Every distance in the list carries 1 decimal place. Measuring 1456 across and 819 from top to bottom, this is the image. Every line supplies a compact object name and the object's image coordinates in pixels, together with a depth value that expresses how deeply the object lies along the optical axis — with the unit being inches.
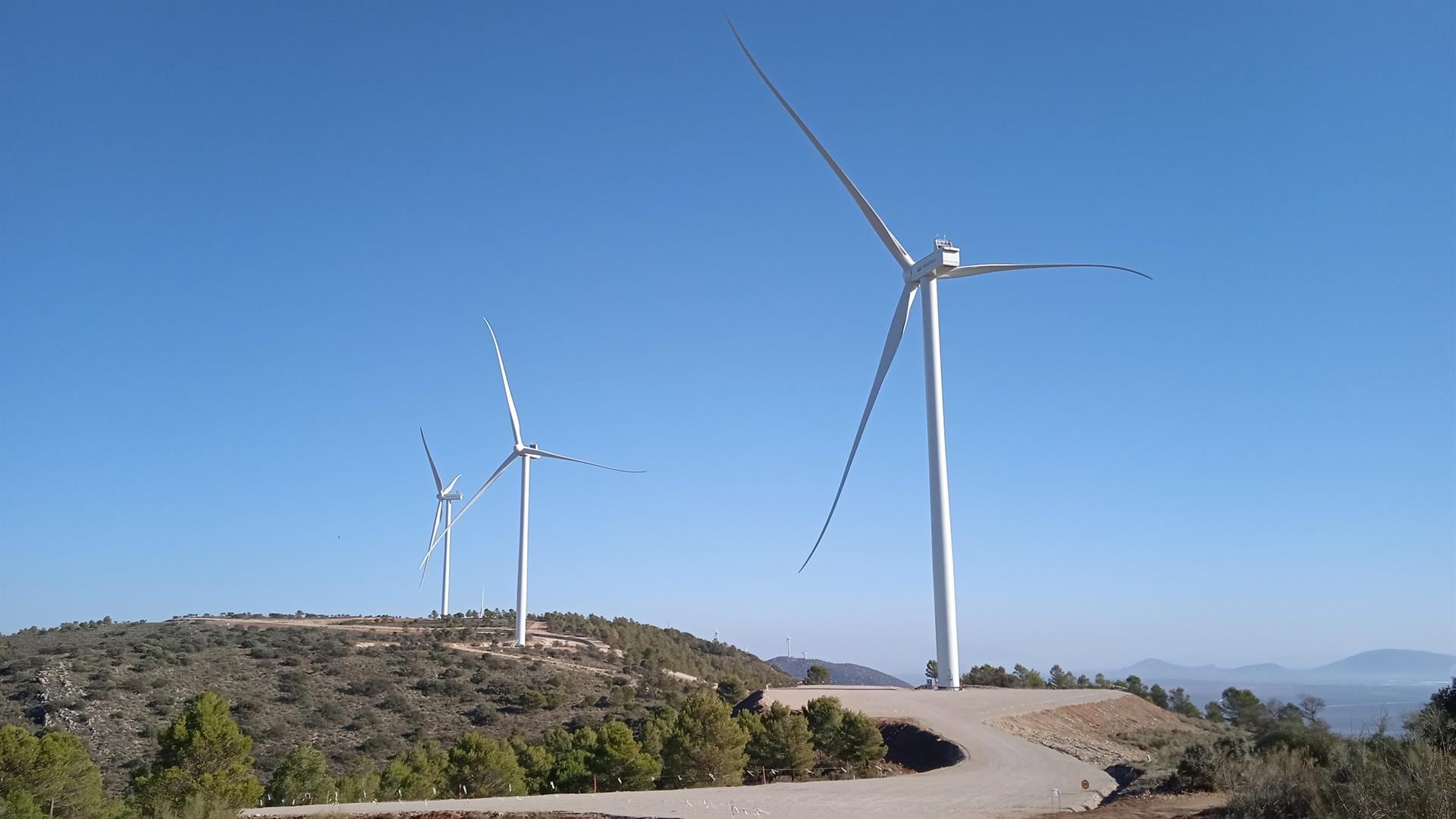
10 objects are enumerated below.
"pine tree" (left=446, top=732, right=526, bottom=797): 1263.5
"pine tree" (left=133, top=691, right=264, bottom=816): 975.6
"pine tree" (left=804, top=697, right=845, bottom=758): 1379.2
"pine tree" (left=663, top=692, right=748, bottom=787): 1217.4
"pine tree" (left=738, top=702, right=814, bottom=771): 1293.7
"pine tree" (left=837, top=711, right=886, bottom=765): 1334.9
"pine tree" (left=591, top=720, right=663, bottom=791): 1225.4
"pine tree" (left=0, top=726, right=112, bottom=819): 952.3
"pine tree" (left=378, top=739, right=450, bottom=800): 1274.6
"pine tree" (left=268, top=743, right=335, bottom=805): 1258.6
